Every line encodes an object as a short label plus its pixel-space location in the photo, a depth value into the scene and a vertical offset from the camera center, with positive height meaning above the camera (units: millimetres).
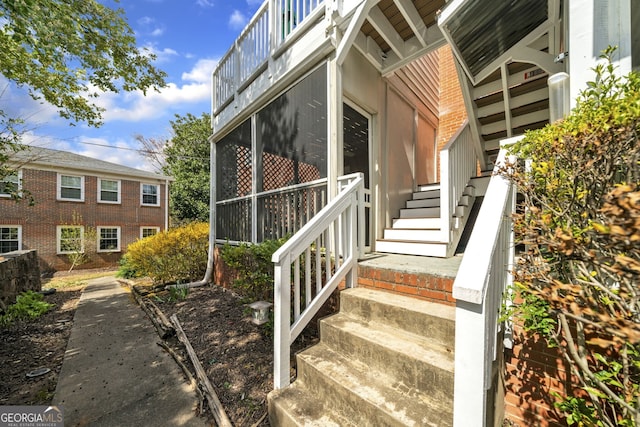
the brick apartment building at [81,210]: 10758 +469
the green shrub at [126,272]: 9320 -2059
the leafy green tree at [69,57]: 3883 +3179
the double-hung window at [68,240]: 11328 -928
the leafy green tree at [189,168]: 13891 +3038
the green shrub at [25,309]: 4626 -1841
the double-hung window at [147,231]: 13655 -651
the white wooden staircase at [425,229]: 3109 -171
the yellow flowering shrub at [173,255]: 6293 -949
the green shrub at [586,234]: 950 -75
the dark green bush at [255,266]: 3098 -711
